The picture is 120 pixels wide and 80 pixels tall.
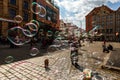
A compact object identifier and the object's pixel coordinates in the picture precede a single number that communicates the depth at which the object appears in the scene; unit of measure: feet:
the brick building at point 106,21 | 109.02
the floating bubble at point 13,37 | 31.49
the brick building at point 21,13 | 46.19
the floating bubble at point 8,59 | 15.80
